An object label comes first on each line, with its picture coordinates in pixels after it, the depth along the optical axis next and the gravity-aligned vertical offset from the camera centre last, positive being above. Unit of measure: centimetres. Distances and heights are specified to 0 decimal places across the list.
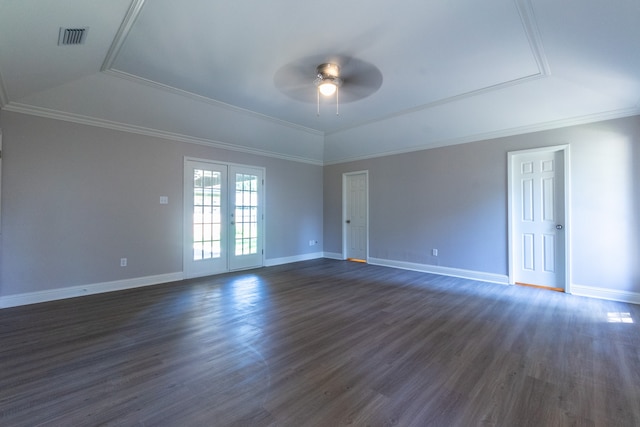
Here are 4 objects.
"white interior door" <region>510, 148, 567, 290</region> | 432 -4
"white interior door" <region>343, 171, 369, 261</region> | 673 +0
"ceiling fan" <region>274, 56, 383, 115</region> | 328 +177
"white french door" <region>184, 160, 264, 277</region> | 515 -4
